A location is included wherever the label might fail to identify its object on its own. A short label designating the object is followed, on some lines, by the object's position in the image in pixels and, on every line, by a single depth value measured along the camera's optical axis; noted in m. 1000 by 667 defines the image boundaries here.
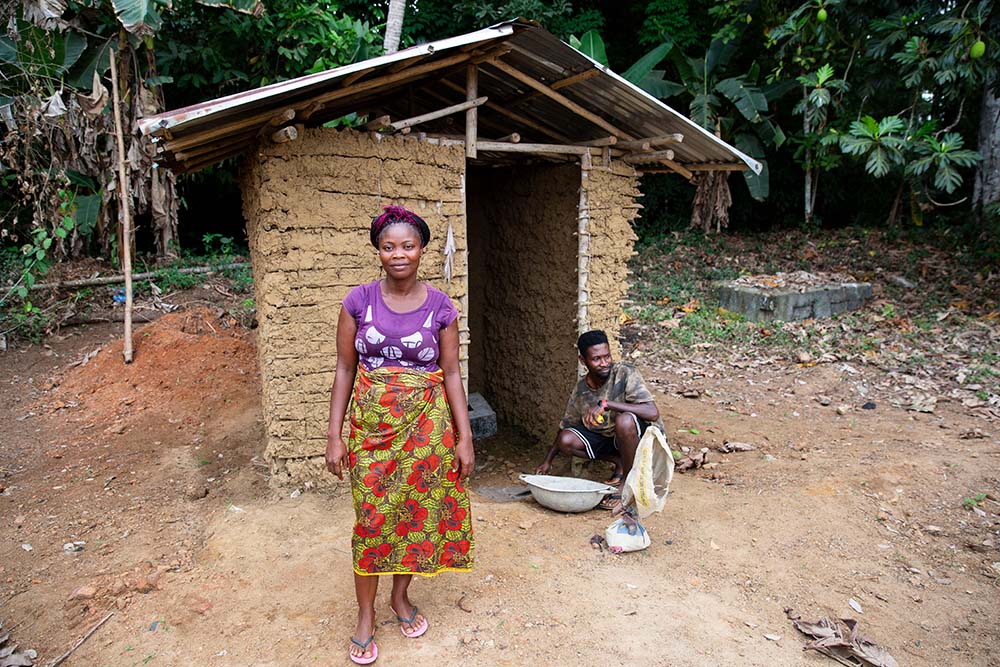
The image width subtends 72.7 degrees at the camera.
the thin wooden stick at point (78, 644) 2.69
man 4.11
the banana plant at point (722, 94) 10.39
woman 2.48
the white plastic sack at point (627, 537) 3.48
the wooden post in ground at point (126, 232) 6.28
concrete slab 8.39
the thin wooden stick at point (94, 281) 7.83
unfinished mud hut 3.82
